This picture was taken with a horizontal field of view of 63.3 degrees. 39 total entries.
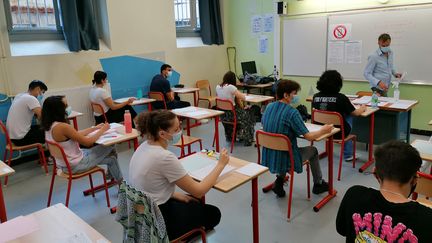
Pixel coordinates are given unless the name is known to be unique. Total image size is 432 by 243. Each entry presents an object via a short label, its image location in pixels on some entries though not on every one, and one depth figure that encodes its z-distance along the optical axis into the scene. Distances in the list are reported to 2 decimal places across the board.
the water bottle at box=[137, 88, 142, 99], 5.93
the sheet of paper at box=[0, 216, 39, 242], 1.60
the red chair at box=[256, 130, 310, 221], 2.91
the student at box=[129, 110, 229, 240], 1.95
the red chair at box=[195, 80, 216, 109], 6.80
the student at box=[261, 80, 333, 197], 3.00
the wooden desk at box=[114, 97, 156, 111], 5.48
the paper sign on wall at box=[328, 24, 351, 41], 5.85
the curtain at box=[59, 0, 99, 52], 5.13
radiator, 5.23
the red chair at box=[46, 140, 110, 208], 3.00
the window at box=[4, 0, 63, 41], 4.88
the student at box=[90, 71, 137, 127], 5.08
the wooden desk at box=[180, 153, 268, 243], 2.09
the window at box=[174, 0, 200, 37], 7.06
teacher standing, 4.84
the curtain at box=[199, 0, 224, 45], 7.19
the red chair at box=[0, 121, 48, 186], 4.08
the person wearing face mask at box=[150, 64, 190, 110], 5.87
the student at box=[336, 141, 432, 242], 1.26
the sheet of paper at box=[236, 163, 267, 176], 2.26
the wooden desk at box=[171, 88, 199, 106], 6.26
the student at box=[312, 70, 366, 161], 3.74
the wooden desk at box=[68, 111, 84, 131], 4.69
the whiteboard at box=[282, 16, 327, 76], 6.25
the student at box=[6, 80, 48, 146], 4.20
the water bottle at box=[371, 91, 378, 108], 4.13
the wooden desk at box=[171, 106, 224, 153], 4.25
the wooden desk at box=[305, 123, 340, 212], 3.19
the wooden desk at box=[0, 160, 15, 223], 2.58
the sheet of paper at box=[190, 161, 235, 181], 2.23
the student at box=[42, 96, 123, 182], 3.06
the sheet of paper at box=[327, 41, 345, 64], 6.01
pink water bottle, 3.48
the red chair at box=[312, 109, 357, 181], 3.68
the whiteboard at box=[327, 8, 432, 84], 5.10
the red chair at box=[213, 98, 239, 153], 4.82
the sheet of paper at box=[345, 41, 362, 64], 5.81
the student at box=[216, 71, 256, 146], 4.96
